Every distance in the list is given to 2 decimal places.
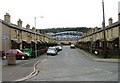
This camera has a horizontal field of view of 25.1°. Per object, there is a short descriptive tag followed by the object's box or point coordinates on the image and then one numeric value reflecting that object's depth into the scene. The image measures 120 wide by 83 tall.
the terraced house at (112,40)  41.53
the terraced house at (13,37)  42.58
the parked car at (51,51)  51.80
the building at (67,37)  166.38
